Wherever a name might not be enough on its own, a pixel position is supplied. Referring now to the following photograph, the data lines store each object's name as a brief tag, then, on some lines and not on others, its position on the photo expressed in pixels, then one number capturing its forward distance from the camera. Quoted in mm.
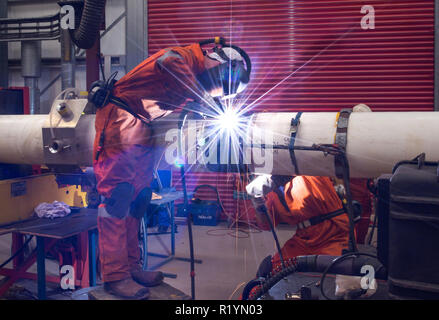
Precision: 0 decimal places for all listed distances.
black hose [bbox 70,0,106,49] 3484
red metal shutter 5613
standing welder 2398
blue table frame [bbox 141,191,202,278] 3897
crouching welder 2771
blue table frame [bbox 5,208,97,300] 2838
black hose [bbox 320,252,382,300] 1868
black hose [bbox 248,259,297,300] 2088
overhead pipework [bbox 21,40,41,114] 7469
